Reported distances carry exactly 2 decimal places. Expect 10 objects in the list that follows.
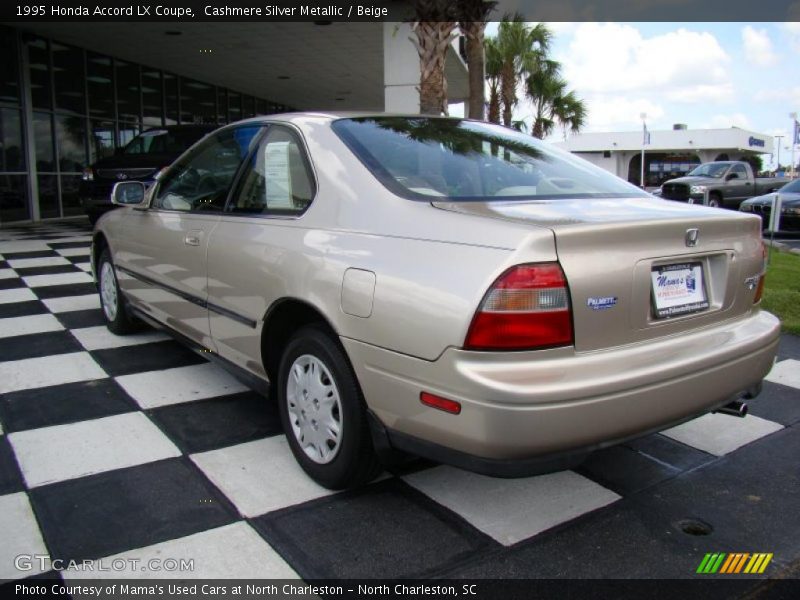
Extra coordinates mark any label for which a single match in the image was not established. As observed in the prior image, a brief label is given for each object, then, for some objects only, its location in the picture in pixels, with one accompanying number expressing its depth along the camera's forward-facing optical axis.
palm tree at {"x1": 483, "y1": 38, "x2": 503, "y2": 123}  22.00
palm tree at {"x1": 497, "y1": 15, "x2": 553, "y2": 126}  21.58
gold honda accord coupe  2.01
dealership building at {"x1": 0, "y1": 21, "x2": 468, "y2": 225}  12.77
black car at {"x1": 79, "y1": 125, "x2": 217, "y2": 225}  10.77
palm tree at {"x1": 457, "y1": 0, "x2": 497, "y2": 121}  9.83
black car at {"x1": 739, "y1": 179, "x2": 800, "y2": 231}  13.19
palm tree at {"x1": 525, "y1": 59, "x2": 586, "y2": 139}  25.23
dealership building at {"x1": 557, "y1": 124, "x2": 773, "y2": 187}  45.19
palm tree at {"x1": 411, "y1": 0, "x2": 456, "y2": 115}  8.68
